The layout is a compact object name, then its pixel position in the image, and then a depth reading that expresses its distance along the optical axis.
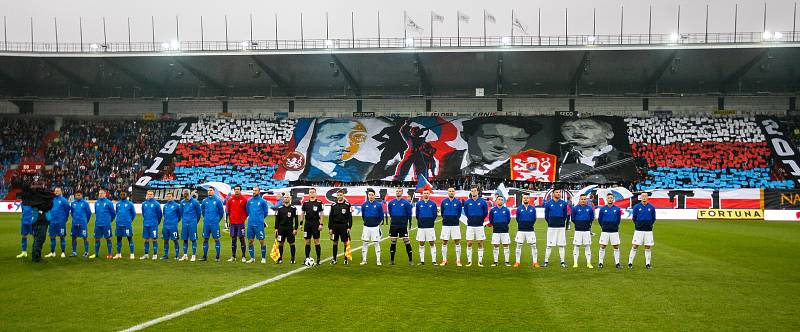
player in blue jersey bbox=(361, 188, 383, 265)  16.91
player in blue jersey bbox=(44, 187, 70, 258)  18.30
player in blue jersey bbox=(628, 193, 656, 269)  16.81
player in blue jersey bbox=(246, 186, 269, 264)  17.25
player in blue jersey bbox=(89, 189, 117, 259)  18.14
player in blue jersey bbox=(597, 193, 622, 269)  16.95
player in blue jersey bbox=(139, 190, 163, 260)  18.05
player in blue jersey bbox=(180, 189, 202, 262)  17.72
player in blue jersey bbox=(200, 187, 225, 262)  17.67
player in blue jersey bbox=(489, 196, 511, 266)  17.17
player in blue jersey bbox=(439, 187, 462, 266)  17.06
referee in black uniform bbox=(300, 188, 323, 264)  16.50
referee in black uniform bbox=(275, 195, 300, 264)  16.52
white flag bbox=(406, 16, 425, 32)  46.81
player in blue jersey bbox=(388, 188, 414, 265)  17.09
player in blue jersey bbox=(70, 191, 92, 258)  18.36
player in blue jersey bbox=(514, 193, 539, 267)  17.08
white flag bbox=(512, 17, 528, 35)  46.69
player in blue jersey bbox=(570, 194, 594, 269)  16.92
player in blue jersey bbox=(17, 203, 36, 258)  18.19
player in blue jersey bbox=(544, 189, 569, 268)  17.11
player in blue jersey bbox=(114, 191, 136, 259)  18.16
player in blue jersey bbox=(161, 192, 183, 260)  17.77
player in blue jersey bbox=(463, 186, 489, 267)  17.08
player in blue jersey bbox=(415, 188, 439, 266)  17.03
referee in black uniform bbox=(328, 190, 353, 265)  16.52
